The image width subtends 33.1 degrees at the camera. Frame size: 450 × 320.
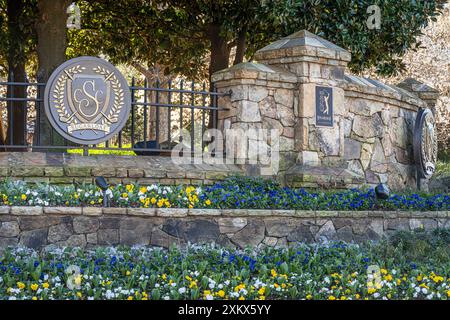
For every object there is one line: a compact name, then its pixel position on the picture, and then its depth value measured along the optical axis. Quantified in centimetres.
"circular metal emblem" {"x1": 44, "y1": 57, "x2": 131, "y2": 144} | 898
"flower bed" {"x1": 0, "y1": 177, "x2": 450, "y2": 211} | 796
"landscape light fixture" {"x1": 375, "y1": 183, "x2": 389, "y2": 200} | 902
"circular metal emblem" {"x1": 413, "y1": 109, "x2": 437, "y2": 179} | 1223
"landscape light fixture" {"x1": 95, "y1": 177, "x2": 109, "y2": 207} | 780
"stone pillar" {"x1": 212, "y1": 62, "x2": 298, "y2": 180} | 982
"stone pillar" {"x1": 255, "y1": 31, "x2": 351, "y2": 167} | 1014
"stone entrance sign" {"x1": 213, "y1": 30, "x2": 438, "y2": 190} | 989
